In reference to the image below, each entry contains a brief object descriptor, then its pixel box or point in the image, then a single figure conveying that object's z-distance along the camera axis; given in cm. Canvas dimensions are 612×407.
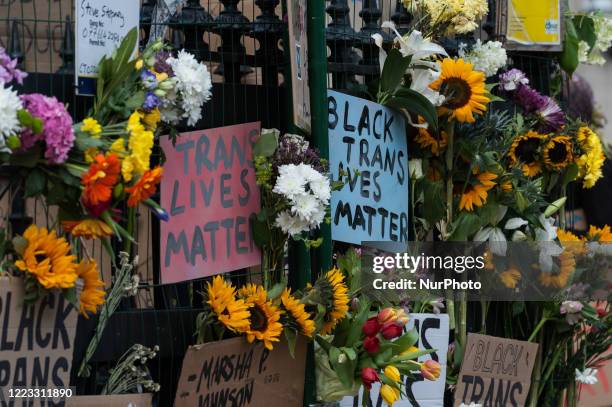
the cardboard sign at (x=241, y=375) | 820
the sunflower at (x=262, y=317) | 827
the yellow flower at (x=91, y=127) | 675
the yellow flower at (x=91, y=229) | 668
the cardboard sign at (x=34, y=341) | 701
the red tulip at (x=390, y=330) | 870
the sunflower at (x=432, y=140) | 1034
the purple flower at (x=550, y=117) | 1105
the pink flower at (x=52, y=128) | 646
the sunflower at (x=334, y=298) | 872
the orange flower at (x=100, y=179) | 647
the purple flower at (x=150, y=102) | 729
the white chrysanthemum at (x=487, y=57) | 1048
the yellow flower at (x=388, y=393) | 840
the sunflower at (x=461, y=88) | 993
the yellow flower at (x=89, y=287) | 711
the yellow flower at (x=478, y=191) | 1042
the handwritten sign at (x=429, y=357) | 995
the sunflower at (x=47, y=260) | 677
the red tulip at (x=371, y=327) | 872
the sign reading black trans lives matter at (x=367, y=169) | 947
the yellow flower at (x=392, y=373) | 844
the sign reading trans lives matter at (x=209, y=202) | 850
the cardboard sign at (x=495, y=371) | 1048
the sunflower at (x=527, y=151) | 1082
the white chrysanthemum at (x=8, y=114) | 623
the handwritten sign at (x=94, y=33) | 762
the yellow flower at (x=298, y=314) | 843
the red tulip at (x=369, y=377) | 845
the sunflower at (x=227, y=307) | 812
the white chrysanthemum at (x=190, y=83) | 763
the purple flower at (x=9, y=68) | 660
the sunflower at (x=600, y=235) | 1159
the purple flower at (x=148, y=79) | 736
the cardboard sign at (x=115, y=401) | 767
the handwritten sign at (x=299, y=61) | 868
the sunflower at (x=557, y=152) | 1093
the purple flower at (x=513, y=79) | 1099
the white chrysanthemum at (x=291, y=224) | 852
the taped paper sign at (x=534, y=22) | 1155
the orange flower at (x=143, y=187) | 661
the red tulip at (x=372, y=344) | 867
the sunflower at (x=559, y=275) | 1116
